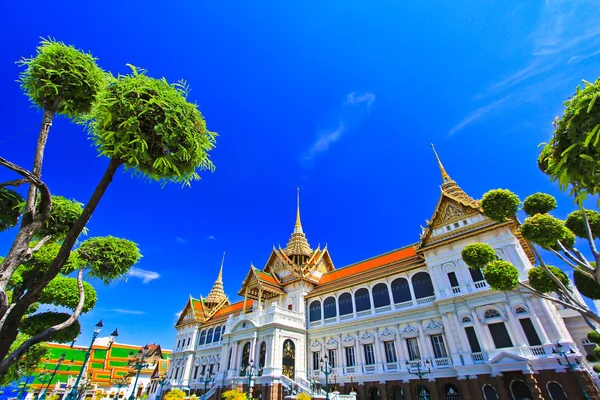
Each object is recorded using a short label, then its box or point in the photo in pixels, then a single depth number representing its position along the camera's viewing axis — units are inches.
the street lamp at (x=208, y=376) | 1257.9
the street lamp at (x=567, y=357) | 534.0
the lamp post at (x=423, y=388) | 744.4
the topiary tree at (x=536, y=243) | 419.5
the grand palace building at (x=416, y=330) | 642.2
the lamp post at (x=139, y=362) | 763.1
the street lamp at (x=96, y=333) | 561.8
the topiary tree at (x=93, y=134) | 243.6
